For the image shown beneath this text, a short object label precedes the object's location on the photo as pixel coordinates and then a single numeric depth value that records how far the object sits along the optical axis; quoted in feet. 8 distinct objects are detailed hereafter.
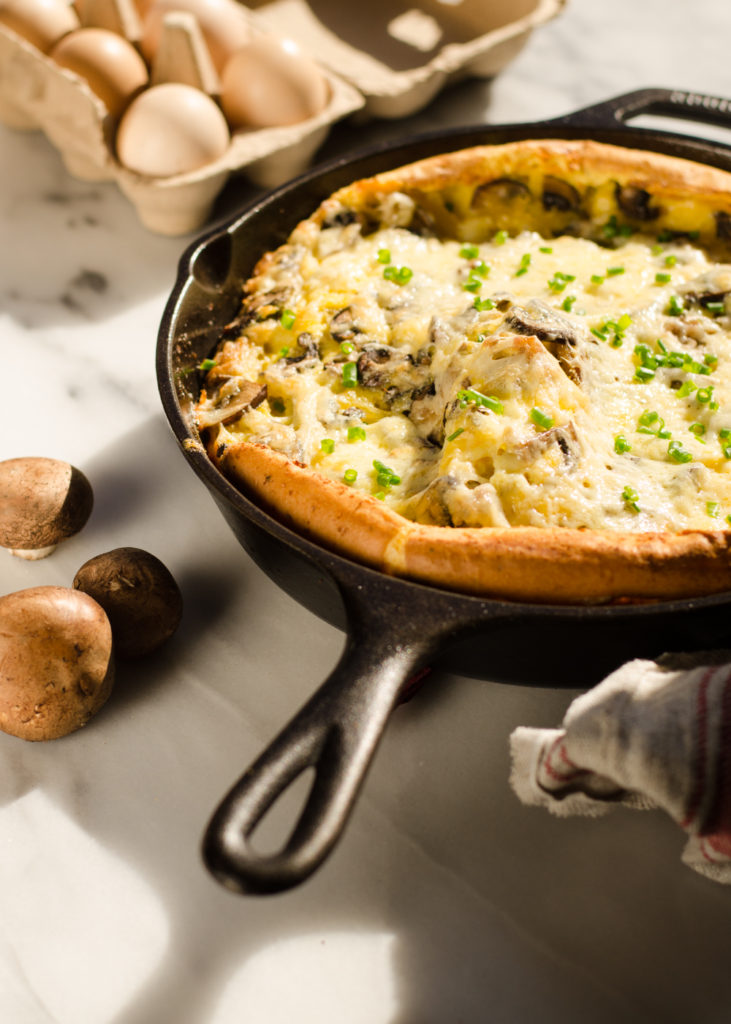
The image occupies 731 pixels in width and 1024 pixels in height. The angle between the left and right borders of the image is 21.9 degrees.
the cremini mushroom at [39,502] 1.93
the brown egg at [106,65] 2.28
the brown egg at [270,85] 2.30
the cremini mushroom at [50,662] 1.78
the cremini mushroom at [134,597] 1.86
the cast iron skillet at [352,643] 1.59
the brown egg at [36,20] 2.32
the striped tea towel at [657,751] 1.65
